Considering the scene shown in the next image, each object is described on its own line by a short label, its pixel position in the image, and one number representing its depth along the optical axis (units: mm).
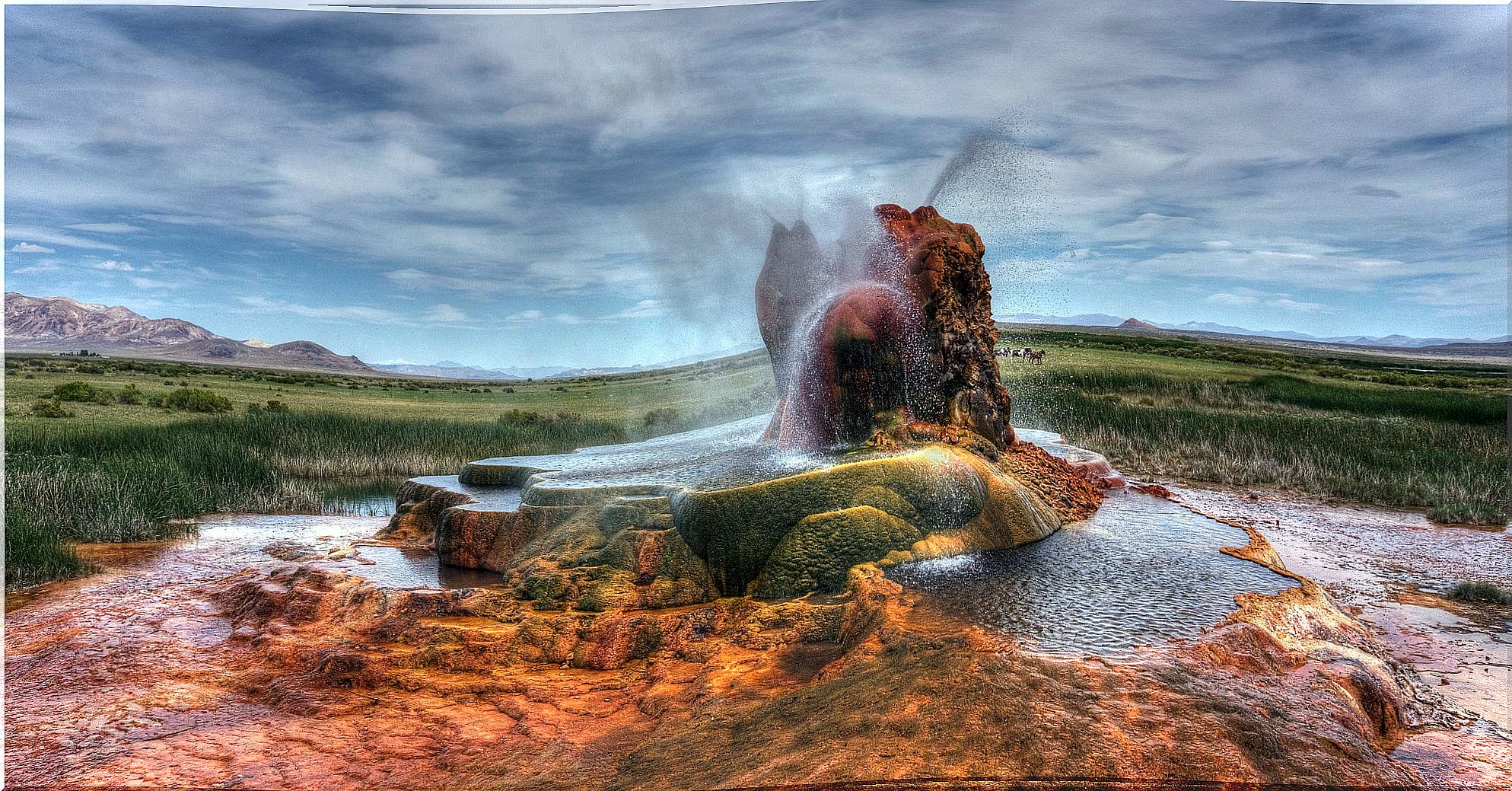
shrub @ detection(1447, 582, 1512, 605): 6445
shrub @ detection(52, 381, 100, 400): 25000
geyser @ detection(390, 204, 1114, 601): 5570
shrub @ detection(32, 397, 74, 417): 18766
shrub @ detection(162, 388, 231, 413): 24453
